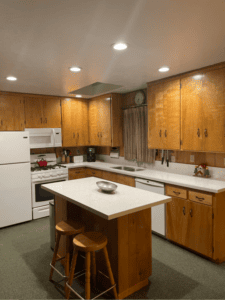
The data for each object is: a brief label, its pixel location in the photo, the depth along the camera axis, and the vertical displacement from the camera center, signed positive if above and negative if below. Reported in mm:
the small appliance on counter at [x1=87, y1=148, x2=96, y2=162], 5414 -330
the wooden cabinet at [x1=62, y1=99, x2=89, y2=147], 4953 +425
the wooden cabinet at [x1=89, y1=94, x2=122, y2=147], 4613 +437
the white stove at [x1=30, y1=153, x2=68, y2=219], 4195 -745
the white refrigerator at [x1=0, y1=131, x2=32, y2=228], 3832 -619
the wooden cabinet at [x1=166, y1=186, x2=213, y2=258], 2676 -1053
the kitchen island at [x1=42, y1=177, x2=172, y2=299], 2027 -849
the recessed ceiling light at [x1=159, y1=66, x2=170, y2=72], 2859 +897
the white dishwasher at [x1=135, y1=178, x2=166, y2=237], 3206 -1029
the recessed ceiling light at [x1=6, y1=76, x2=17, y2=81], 3154 +904
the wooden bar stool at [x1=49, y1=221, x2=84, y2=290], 2203 -866
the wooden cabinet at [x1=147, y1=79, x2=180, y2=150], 3263 +374
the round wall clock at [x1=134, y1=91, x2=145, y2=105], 4219 +797
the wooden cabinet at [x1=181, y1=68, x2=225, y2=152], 2743 +352
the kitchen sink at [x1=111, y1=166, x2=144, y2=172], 4251 -551
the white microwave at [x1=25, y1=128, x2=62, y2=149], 4472 +97
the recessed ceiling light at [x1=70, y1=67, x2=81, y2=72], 2761 +885
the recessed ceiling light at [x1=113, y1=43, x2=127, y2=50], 2059 +868
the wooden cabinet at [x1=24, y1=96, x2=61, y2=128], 4445 +606
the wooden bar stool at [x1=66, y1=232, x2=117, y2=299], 1881 -874
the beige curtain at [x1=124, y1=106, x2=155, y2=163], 4188 +98
